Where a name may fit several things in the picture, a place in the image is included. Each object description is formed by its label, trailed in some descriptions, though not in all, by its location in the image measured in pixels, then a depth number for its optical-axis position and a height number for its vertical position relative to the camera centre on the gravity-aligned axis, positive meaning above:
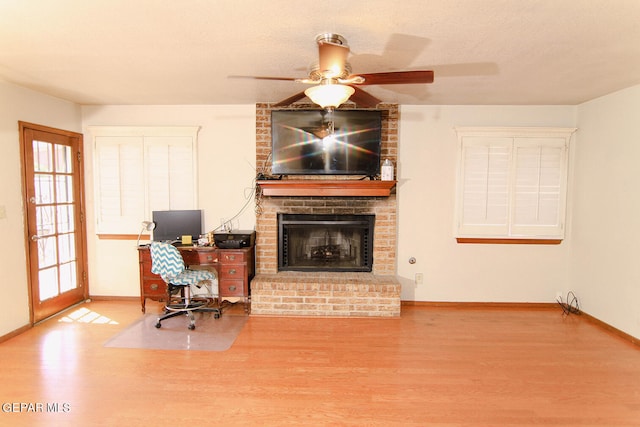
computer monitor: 3.90 -0.29
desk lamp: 3.78 -0.31
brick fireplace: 3.67 -0.83
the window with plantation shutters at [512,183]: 3.87 +0.21
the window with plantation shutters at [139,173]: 4.00 +0.32
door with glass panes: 3.40 -0.21
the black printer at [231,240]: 3.69 -0.45
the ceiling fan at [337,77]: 1.86 +0.75
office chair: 3.30 -0.81
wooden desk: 3.67 -0.75
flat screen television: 3.77 +0.66
